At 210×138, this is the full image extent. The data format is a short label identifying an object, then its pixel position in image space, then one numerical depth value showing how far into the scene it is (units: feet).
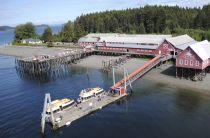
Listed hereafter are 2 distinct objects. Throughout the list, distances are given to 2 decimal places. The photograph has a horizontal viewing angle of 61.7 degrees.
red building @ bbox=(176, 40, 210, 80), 126.86
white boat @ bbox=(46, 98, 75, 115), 105.22
